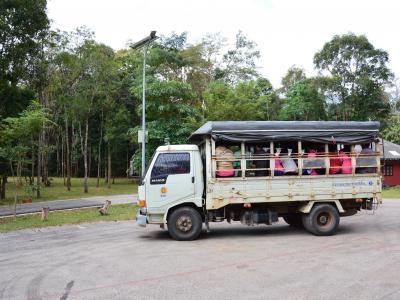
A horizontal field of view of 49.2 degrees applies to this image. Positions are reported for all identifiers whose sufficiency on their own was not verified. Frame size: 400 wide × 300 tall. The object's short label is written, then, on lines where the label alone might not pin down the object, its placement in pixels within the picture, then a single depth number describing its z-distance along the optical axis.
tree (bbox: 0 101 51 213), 19.34
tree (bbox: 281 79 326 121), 48.25
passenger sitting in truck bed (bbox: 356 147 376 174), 12.30
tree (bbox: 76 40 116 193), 36.62
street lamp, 16.80
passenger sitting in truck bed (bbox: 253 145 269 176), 11.92
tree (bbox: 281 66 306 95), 61.73
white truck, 11.70
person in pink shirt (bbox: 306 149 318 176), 12.06
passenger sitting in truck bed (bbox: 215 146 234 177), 11.73
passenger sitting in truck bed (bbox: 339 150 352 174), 12.16
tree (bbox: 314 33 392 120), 45.88
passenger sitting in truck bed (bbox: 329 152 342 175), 12.14
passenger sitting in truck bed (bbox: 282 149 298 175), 11.98
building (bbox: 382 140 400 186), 40.09
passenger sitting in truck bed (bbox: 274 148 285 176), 11.92
